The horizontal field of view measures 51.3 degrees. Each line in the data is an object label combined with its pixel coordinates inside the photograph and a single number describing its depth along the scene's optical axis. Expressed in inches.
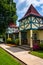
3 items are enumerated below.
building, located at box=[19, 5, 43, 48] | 254.2
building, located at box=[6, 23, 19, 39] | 461.5
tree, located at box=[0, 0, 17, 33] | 418.3
